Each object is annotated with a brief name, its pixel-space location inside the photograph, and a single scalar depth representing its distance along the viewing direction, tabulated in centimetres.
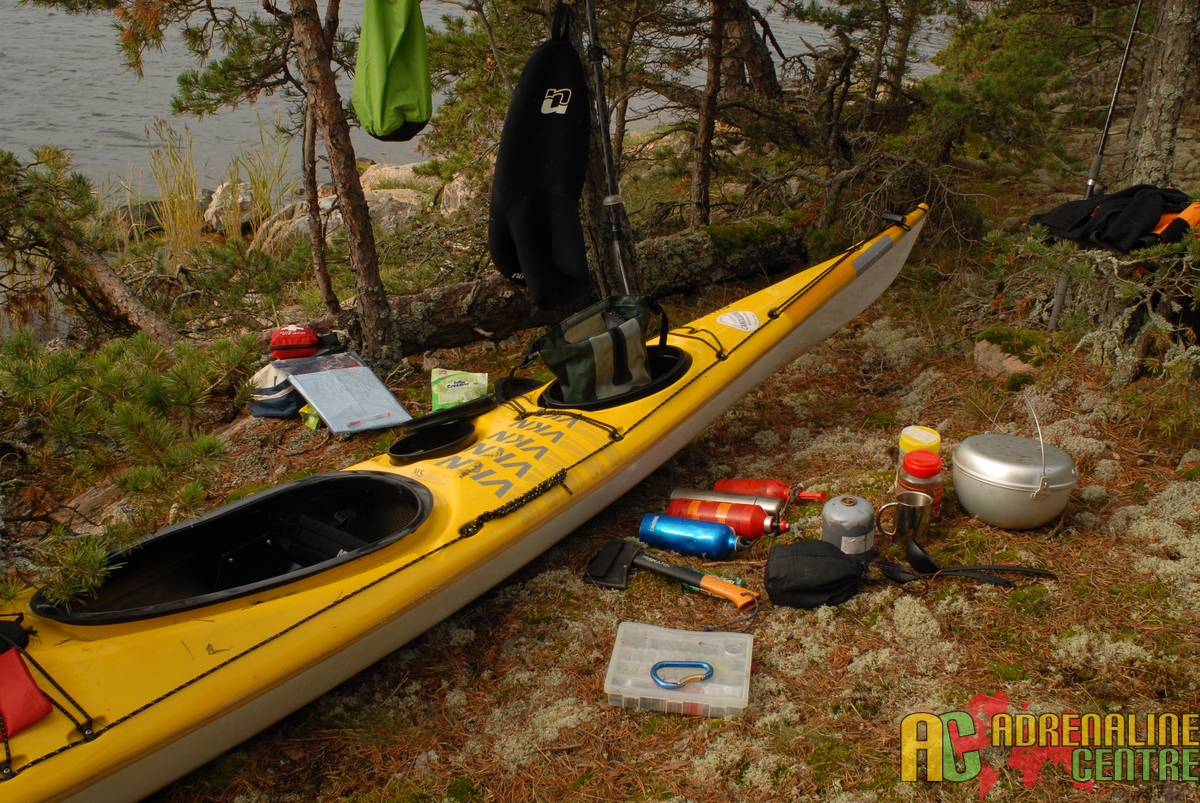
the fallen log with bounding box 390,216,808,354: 436
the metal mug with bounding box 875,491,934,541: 258
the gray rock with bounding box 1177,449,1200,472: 275
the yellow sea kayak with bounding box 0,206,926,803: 188
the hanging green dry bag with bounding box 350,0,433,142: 322
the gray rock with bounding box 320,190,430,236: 822
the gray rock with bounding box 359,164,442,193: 923
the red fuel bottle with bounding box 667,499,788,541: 283
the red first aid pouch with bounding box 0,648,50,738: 175
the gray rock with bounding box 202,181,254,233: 795
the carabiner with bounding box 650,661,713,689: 220
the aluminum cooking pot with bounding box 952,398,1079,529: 250
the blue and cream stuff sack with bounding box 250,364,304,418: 384
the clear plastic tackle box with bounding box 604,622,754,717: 215
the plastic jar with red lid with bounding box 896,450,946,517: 261
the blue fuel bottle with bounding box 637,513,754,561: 277
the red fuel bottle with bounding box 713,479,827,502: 298
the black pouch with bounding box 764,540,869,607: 242
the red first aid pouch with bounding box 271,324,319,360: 397
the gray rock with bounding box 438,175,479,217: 798
